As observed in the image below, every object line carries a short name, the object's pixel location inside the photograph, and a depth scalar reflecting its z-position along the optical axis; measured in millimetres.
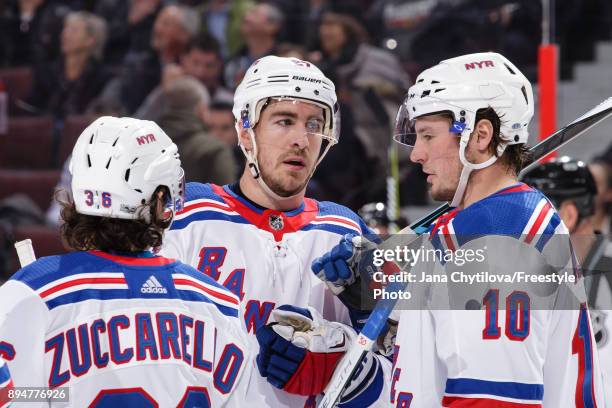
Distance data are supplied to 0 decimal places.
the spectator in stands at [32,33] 12930
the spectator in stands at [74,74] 12430
